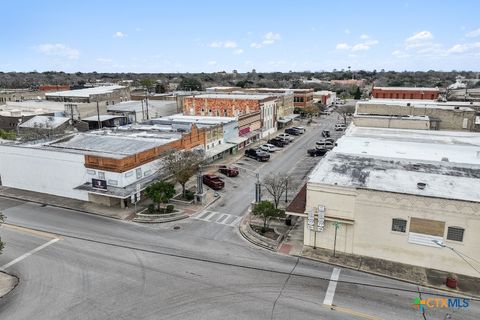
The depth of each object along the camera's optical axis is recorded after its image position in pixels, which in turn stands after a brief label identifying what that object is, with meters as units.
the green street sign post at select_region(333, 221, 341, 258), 25.92
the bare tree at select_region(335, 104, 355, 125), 91.69
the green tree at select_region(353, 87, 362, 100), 143.12
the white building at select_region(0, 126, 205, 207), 34.16
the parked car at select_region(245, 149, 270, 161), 53.78
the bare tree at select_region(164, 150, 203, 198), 36.00
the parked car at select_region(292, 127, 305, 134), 77.44
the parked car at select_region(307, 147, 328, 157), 57.03
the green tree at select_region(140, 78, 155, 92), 156.94
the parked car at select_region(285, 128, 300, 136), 75.44
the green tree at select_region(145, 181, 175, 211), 32.66
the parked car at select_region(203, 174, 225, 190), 40.62
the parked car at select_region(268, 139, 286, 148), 64.38
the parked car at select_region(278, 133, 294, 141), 68.06
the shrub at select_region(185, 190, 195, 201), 37.44
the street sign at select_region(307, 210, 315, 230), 26.19
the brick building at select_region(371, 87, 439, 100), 87.94
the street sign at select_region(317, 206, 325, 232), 25.88
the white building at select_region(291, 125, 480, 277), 23.22
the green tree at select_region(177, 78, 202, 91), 149.69
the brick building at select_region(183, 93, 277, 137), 65.31
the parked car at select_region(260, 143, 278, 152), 59.48
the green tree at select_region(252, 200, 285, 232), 29.33
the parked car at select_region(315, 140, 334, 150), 59.10
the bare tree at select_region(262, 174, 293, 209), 33.31
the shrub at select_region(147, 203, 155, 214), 33.56
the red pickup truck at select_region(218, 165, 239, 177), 45.75
